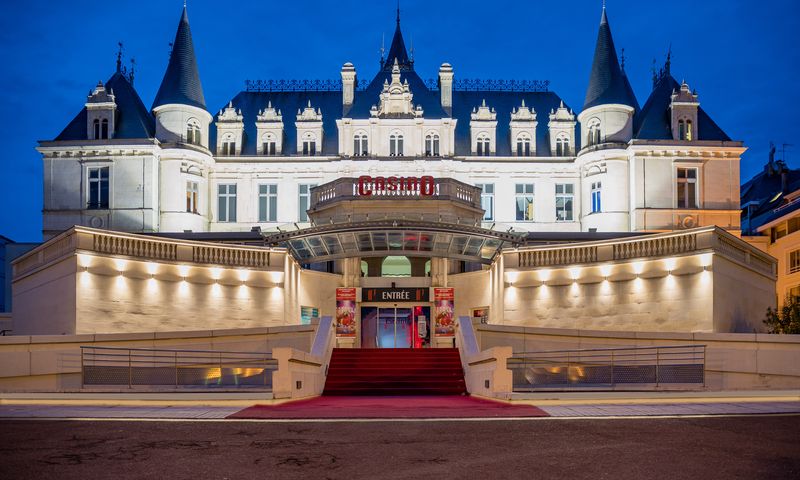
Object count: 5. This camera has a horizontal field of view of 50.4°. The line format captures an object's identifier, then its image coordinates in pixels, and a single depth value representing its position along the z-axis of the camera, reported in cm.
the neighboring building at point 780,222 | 5688
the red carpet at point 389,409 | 1856
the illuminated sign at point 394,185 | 4544
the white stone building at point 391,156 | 5569
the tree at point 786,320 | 3494
